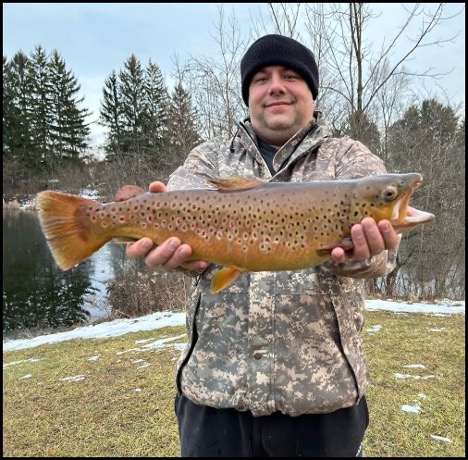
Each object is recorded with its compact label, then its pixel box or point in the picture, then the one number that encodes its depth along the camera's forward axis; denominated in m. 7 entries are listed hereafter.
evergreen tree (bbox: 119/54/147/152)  49.06
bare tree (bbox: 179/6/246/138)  16.50
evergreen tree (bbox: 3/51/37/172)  52.81
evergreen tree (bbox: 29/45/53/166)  54.19
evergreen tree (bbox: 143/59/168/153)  43.48
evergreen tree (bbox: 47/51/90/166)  55.06
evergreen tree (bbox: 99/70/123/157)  48.72
